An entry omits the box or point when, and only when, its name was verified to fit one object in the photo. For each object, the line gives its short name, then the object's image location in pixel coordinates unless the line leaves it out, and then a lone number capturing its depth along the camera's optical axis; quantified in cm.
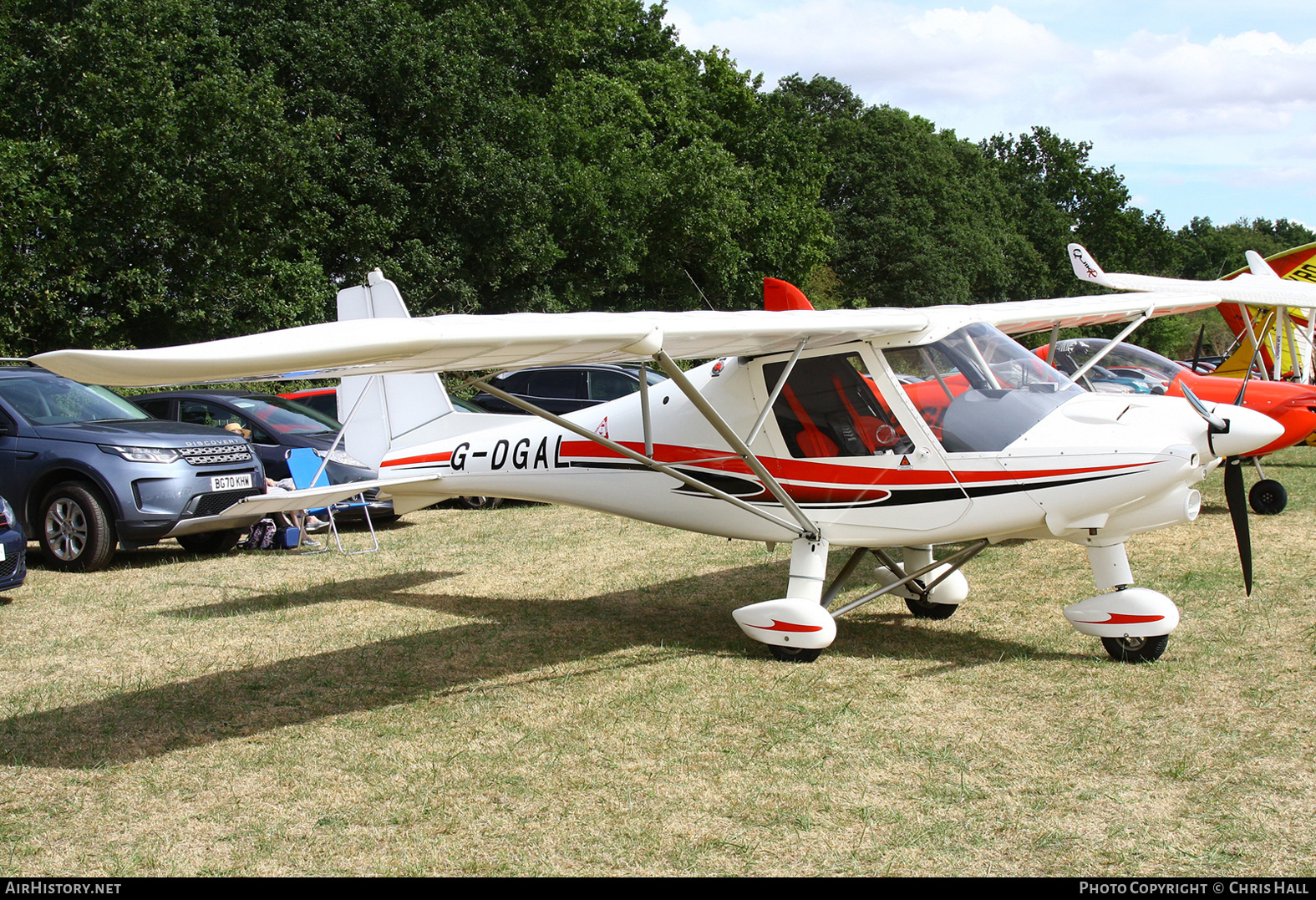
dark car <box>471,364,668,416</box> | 1523
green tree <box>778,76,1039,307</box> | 5369
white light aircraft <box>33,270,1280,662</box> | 559
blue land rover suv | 930
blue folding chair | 1012
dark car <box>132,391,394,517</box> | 1188
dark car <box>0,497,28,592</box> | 764
